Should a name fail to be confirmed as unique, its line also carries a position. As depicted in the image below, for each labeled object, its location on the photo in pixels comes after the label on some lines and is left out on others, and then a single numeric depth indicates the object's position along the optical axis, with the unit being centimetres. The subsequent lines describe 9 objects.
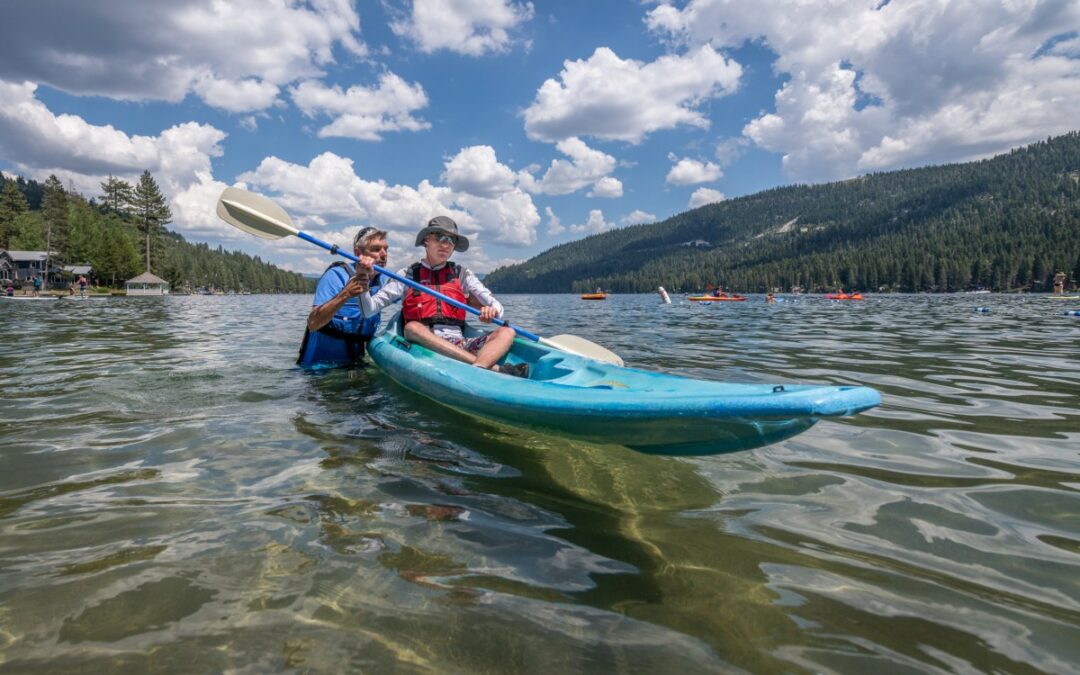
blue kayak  265
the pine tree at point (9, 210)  7248
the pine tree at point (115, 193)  8625
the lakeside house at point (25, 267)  6638
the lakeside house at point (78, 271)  6588
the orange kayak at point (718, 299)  5197
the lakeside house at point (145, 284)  6258
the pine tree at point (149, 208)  6994
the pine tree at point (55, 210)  7028
